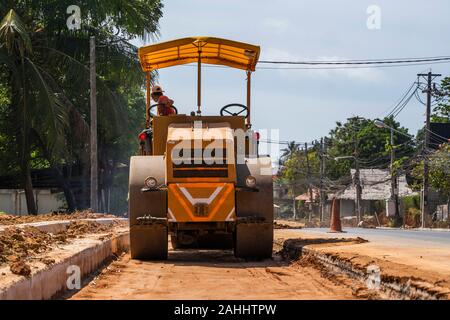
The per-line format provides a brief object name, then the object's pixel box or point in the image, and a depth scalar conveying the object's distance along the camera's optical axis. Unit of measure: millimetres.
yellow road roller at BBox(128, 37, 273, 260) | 12203
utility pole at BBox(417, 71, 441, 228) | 50531
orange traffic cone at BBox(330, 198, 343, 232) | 26781
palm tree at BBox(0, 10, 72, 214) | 26906
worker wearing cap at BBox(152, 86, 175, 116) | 14328
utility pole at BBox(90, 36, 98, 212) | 31312
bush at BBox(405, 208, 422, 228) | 56450
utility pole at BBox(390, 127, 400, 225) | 58350
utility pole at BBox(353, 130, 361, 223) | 62625
